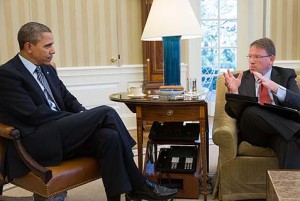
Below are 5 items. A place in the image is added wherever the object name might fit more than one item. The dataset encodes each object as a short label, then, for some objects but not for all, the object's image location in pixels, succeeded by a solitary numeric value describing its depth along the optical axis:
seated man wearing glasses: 2.17
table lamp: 2.45
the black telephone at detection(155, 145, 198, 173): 2.48
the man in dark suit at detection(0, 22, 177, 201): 1.91
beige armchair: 2.34
